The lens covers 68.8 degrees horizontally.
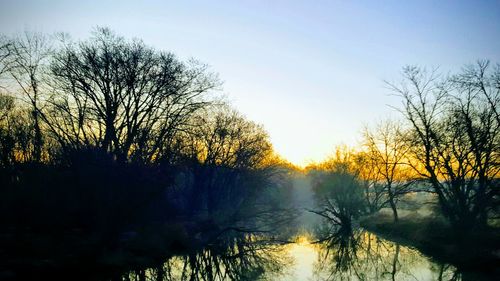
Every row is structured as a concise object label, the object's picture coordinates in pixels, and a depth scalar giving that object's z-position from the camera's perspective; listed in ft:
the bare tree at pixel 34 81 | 96.02
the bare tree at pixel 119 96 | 99.45
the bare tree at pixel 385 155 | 135.54
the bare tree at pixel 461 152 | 74.95
